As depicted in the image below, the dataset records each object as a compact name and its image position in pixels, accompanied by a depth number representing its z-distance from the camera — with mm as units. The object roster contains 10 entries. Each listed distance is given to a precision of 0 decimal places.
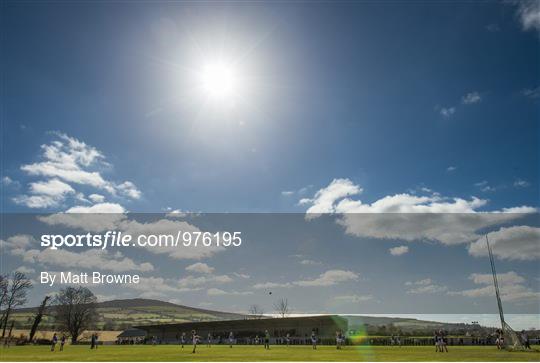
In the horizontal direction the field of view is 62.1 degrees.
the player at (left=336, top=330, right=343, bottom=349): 45975
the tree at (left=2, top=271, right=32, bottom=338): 86562
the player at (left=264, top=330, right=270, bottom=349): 45000
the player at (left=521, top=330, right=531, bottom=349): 39500
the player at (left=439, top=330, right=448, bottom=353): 36481
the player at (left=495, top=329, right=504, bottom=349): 39975
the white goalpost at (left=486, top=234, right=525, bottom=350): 37094
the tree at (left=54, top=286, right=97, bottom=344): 108375
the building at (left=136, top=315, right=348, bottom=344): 76125
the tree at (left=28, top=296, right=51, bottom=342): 84012
